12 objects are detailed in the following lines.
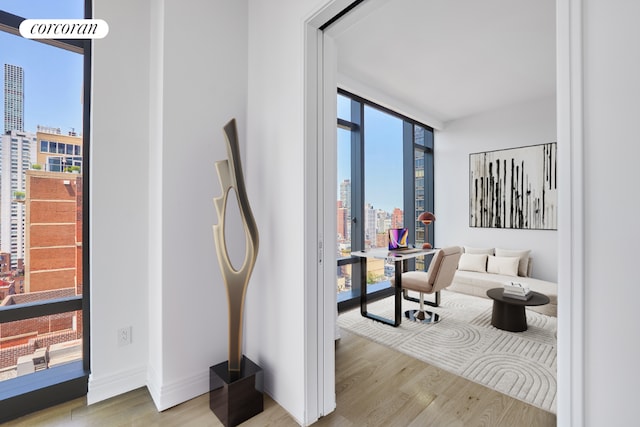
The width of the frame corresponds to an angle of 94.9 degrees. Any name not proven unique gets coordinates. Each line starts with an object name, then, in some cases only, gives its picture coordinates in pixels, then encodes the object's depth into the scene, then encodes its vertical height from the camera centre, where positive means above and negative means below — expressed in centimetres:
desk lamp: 396 -5
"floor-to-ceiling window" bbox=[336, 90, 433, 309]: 376 +47
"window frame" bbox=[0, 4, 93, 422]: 164 -70
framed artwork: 414 +39
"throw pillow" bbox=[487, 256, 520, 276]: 409 -72
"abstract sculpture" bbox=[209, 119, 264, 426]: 162 -42
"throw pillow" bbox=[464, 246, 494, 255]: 454 -57
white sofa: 393 -82
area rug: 204 -117
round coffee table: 289 -99
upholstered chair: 300 -69
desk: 306 -63
